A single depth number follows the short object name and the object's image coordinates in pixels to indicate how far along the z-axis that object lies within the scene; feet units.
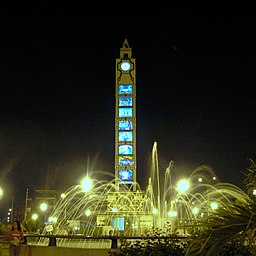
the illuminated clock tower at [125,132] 172.24
